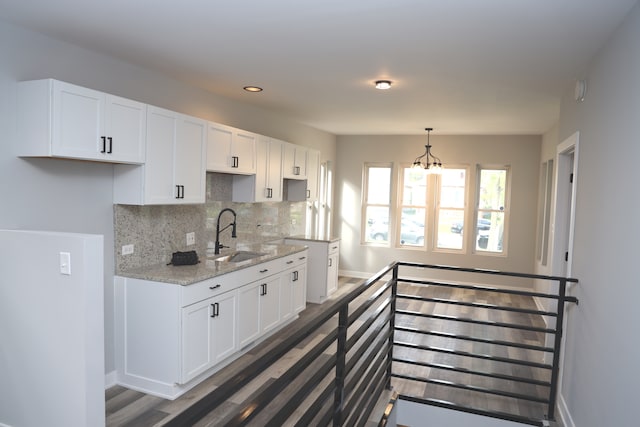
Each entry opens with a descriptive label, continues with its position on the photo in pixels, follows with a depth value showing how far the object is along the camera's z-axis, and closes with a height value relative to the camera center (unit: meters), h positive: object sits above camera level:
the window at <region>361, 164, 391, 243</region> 7.96 -0.16
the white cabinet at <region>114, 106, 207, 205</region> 3.31 +0.16
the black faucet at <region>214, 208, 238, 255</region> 4.54 -0.46
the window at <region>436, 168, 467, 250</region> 7.50 -0.21
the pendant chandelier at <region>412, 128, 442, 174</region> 7.11 +0.63
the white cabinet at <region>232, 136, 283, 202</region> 4.82 +0.13
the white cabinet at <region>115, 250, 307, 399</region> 3.23 -1.13
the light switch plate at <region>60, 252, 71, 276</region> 2.45 -0.45
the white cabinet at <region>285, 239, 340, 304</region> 5.97 -1.05
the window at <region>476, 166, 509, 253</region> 7.30 -0.17
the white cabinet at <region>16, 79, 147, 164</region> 2.60 +0.39
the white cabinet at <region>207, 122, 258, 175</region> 4.05 +0.39
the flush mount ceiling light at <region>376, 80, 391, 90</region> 3.79 +0.98
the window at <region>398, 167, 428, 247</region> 7.72 -0.20
